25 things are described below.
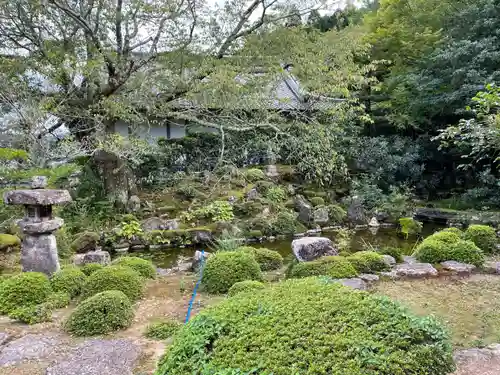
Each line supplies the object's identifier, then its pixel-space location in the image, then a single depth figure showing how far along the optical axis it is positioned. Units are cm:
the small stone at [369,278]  572
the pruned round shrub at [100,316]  411
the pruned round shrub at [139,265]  602
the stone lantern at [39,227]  549
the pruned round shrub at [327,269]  561
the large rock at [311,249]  648
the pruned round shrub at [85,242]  854
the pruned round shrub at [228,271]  536
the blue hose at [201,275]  432
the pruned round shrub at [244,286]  473
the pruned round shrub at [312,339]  205
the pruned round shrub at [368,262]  609
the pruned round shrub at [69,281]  514
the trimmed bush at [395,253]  680
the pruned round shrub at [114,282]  491
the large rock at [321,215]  1188
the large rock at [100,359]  332
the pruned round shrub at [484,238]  729
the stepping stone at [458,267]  609
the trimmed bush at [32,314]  445
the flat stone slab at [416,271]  595
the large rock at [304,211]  1166
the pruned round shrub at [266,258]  655
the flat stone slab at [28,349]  359
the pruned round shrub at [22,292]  465
